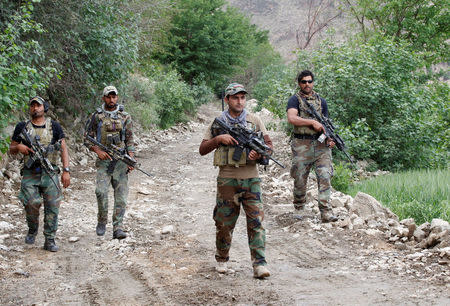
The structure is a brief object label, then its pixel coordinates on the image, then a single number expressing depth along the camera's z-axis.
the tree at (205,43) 27.95
